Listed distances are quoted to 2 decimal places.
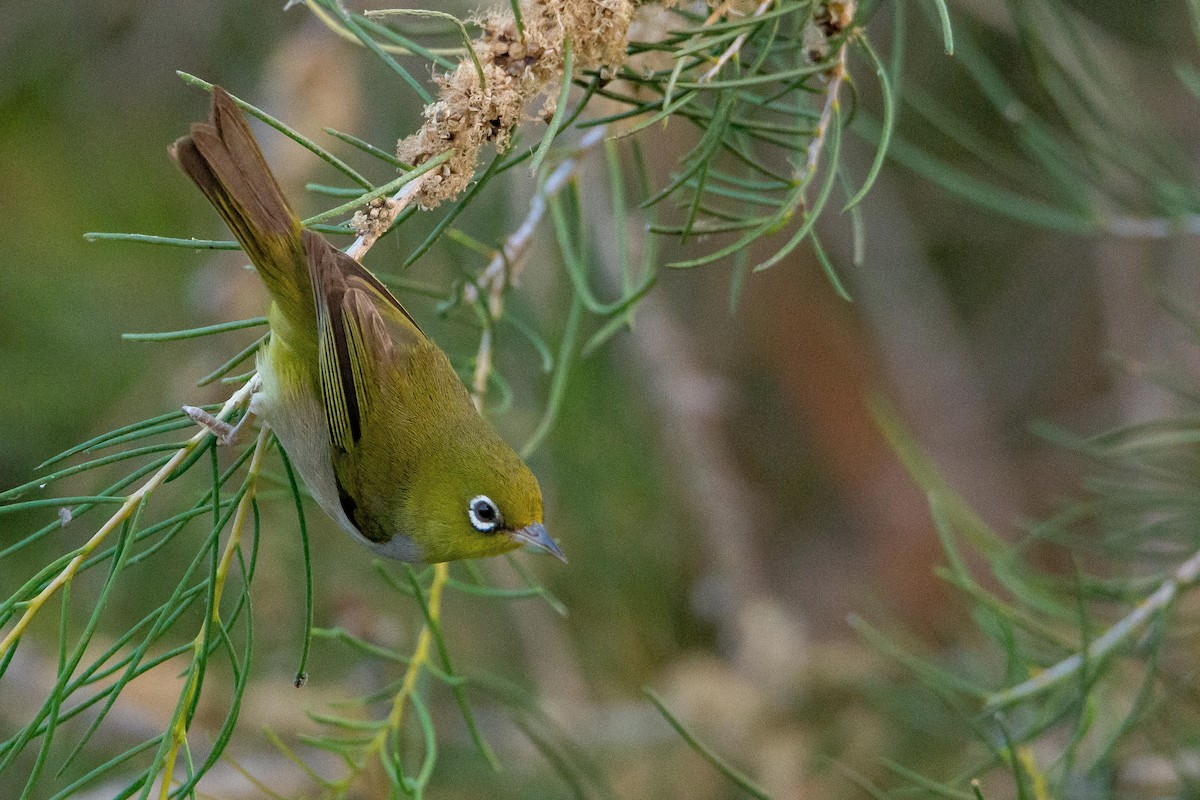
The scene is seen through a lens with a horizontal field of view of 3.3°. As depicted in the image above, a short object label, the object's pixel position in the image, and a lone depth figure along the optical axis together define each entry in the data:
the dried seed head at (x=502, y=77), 3.38
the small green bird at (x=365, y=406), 3.44
